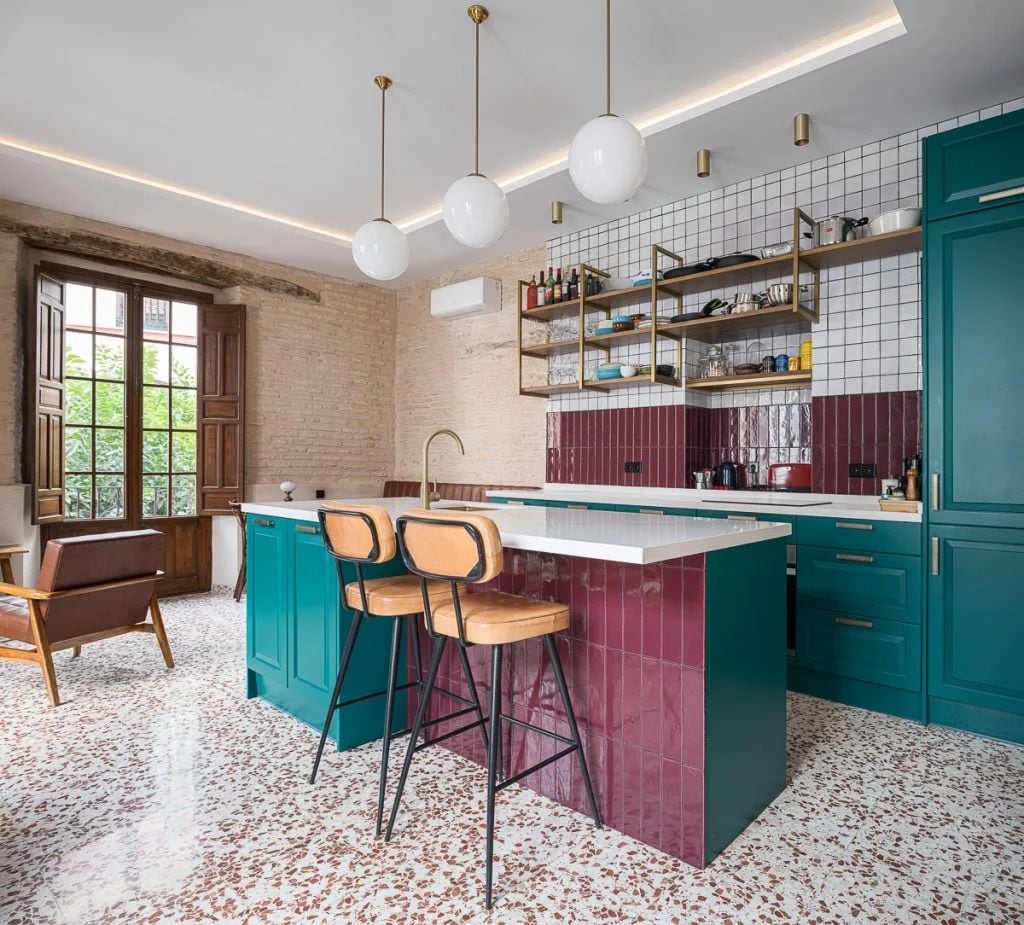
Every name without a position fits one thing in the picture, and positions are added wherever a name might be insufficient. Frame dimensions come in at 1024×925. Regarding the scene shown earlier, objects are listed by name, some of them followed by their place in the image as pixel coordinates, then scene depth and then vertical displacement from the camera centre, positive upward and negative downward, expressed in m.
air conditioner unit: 6.07 +1.56
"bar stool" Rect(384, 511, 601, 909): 1.83 -0.49
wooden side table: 4.41 -0.72
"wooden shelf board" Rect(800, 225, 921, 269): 3.40 +1.17
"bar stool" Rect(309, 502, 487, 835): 2.20 -0.48
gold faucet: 2.69 -0.14
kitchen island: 1.92 -0.69
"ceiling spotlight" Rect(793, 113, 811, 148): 3.48 +1.82
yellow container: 4.00 +0.65
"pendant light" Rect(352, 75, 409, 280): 3.28 +1.08
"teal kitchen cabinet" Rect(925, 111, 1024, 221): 2.80 +1.33
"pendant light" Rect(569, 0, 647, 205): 2.38 +1.14
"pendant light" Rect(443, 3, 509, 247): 2.82 +1.11
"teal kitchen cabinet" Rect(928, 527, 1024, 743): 2.81 -0.77
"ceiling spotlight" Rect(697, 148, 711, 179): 3.92 +1.84
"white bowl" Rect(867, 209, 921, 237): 3.36 +1.27
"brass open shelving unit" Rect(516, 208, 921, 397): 3.65 +1.07
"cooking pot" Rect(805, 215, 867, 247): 3.62 +1.31
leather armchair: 3.26 -0.74
